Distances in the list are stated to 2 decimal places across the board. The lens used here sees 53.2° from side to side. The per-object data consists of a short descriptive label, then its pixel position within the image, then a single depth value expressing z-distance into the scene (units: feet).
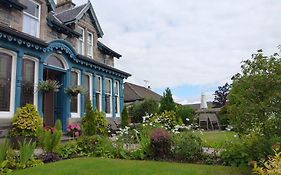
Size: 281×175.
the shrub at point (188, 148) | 29.19
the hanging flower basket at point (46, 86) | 42.65
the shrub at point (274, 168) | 14.88
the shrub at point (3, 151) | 24.25
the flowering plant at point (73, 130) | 47.31
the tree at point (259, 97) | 21.86
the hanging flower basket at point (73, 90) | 49.67
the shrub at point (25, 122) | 37.29
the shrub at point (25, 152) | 25.57
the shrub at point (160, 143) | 29.73
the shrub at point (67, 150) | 32.22
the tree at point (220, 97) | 105.60
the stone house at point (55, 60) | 39.17
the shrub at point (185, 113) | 80.84
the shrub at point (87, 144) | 34.37
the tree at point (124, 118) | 60.38
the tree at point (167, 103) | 70.64
